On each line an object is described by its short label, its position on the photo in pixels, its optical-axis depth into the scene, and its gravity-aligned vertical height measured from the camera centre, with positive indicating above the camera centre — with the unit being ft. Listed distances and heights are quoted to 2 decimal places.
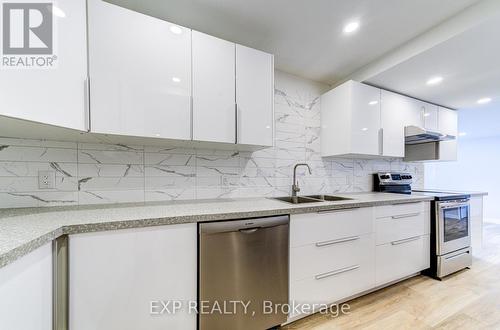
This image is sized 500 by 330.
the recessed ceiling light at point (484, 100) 8.55 +2.81
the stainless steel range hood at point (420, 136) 7.50 +1.11
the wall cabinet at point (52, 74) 2.76 +1.35
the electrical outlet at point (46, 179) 4.33 -0.35
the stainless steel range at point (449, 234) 6.99 -2.54
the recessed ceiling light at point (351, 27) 4.96 +3.47
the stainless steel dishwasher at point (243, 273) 3.82 -2.22
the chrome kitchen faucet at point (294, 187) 6.77 -0.78
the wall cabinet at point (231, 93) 4.63 +1.76
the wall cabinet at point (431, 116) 8.75 +2.14
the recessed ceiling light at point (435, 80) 6.86 +2.93
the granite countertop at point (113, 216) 2.42 -0.94
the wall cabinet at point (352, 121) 6.91 +1.56
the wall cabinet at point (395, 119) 7.63 +1.79
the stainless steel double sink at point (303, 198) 6.54 -1.15
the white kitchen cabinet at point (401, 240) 6.00 -2.43
